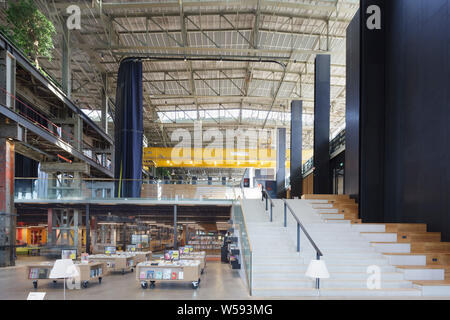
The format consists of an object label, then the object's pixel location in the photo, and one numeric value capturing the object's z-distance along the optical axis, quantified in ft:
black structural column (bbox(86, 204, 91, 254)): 59.36
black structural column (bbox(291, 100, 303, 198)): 76.18
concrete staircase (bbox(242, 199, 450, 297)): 26.84
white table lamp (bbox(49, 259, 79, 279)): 24.86
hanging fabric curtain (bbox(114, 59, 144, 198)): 65.62
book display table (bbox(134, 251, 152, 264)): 49.42
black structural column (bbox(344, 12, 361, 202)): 42.96
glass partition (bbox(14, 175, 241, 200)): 58.90
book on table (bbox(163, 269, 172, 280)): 32.63
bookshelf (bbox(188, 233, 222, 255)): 66.90
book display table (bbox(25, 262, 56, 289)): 33.42
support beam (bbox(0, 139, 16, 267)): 46.39
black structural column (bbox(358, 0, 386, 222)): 40.14
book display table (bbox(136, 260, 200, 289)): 32.40
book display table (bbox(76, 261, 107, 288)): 33.76
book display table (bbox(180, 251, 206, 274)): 43.71
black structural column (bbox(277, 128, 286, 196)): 96.07
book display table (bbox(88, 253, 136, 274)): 42.98
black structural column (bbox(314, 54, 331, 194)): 57.93
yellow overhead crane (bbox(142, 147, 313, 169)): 99.60
